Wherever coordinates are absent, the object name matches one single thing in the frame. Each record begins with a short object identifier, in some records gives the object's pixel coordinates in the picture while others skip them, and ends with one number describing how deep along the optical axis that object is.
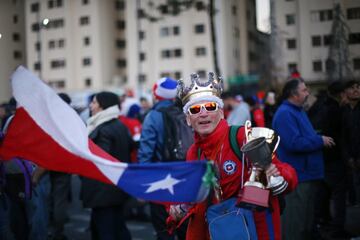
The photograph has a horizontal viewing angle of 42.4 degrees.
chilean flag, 2.52
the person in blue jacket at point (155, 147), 5.16
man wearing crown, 2.79
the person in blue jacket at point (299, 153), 4.80
